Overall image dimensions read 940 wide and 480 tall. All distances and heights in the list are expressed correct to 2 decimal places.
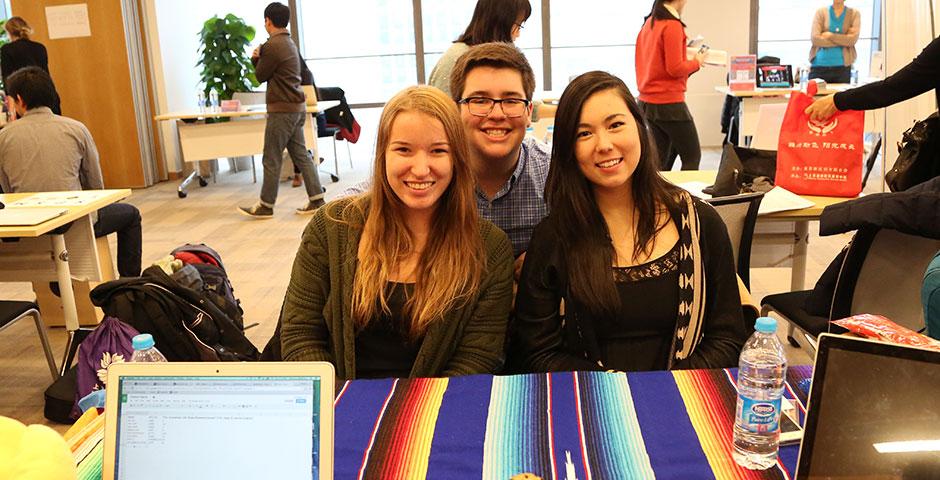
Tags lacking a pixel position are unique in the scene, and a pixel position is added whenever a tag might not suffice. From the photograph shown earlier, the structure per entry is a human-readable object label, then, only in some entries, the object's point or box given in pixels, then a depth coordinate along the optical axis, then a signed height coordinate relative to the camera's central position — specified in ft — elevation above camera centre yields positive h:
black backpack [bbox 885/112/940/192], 8.45 -1.23
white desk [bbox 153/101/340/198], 21.83 -1.68
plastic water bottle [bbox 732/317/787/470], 3.87 -1.78
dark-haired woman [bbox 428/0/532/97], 11.14 +0.43
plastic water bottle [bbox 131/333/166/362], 3.92 -1.36
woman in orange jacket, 14.46 -0.50
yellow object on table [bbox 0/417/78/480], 2.74 -1.28
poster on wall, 23.13 +1.67
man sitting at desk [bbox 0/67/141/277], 12.11 -1.01
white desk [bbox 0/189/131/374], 10.05 -2.23
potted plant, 24.26 +0.51
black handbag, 9.24 -1.47
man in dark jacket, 18.78 -0.92
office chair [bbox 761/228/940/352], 6.68 -1.98
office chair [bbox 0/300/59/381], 8.93 -2.57
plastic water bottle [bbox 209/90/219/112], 22.62 -0.75
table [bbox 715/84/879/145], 20.86 -1.42
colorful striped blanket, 3.90 -1.94
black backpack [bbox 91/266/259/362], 8.35 -2.44
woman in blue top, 24.16 +0.02
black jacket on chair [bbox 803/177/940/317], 6.10 -1.35
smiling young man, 6.33 -0.58
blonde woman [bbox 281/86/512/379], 5.44 -1.41
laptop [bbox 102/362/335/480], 3.20 -1.39
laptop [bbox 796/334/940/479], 3.04 -1.43
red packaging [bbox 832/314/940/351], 3.83 -1.42
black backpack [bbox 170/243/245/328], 9.13 -2.40
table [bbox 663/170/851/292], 8.83 -2.03
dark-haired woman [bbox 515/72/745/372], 5.60 -1.50
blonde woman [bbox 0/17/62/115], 20.57 +0.79
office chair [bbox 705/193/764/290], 7.51 -1.61
